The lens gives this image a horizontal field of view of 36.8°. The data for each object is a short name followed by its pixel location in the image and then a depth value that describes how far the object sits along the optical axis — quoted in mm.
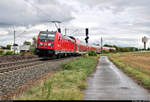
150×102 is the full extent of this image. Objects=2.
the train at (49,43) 26875
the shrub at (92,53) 46812
